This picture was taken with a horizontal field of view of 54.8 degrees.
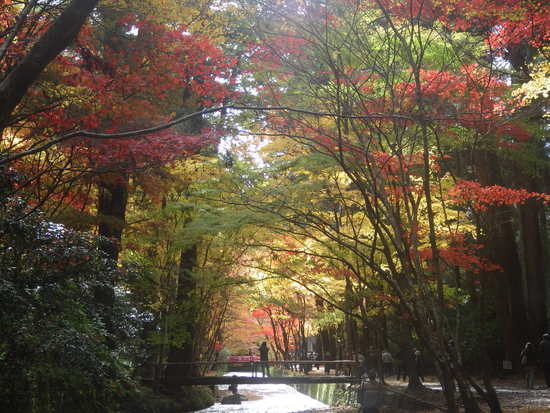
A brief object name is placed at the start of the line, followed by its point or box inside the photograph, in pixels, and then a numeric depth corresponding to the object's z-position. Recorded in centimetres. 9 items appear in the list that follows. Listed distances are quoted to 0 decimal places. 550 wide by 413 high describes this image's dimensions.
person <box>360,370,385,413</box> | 1374
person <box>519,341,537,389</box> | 1481
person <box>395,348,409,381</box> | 2270
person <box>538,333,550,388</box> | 1391
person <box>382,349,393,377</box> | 1962
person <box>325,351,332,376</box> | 2917
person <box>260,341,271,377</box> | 2747
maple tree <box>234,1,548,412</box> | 825
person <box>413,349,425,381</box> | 1985
